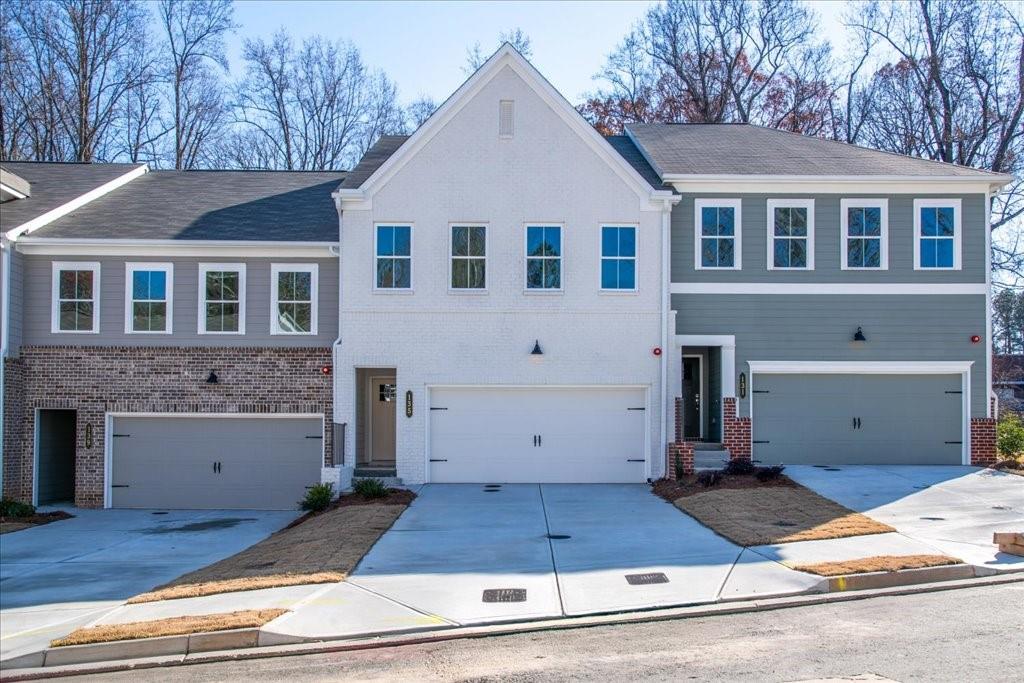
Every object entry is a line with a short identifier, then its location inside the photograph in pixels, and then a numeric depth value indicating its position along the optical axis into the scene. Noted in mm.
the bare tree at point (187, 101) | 39969
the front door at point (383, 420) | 22375
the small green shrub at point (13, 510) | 18766
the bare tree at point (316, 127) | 41875
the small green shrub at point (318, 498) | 18328
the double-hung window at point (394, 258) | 20234
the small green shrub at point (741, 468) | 18531
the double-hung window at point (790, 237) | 20875
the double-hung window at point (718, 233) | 20828
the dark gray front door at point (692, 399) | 22312
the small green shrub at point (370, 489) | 18453
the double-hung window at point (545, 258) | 20312
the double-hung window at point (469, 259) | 20281
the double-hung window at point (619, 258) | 20297
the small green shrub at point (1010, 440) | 21188
